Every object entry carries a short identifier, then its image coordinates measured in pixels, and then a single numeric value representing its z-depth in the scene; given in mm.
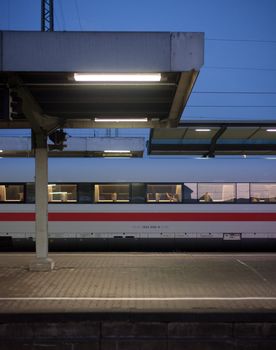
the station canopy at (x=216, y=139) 15523
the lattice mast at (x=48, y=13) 19625
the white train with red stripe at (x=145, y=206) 14508
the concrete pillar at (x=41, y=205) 10047
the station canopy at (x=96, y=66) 7086
